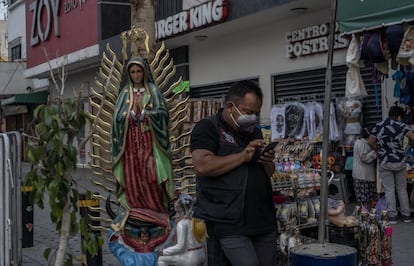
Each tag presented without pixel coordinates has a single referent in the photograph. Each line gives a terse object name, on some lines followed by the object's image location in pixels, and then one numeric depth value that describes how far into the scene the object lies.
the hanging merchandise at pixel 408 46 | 6.77
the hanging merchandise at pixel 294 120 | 11.26
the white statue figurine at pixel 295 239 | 4.94
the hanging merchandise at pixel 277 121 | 11.59
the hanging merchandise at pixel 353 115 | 10.59
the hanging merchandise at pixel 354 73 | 7.58
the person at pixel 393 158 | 8.81
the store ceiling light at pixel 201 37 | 14.45
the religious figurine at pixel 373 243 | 5.35
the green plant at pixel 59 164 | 3.35
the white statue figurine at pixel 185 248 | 4.89
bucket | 4.18
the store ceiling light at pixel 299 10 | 11.45
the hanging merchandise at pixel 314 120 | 11.01
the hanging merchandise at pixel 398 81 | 9.09
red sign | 18.42
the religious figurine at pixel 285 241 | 5.01
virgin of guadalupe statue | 5.25
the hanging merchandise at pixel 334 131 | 10.78
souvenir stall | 5.25
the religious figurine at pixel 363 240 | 5.34
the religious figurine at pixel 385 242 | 5.54
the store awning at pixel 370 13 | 6.77
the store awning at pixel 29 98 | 24.84
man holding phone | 3.76
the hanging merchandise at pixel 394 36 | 6.83
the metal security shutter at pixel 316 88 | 10.79
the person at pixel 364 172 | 9.51
